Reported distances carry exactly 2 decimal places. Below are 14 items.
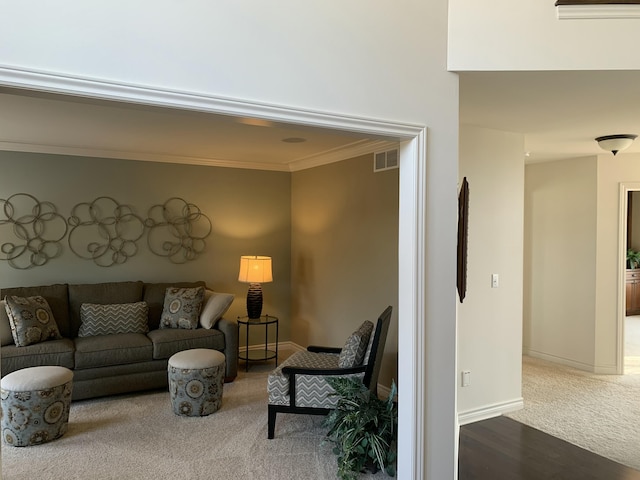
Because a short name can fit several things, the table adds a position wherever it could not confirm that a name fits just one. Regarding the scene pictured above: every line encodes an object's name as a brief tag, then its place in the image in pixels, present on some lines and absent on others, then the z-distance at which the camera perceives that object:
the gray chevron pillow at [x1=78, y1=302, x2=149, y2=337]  4.50
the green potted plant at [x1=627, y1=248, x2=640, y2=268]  8.30
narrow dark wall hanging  2.57
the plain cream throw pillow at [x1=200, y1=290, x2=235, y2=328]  4.77
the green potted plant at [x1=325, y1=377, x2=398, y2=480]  2.91
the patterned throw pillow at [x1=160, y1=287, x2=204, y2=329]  4.75
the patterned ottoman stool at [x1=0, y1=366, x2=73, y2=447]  3.25
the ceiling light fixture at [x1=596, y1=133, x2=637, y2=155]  4.01
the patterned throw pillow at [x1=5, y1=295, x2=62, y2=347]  4.02
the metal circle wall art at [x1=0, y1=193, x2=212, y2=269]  4.72
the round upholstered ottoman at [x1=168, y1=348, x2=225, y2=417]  3.79
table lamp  5.20
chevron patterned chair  3.37
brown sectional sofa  4.02
